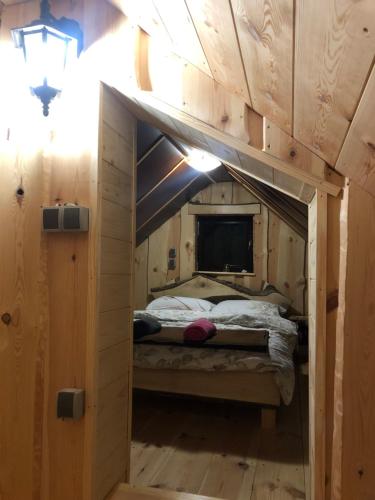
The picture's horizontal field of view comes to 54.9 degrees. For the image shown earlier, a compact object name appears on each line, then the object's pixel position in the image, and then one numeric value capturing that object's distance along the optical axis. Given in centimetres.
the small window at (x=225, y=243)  490
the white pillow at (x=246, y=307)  376
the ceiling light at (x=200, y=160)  264
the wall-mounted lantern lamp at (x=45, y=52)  129
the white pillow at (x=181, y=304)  411
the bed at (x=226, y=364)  246
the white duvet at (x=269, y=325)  241
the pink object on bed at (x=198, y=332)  250
